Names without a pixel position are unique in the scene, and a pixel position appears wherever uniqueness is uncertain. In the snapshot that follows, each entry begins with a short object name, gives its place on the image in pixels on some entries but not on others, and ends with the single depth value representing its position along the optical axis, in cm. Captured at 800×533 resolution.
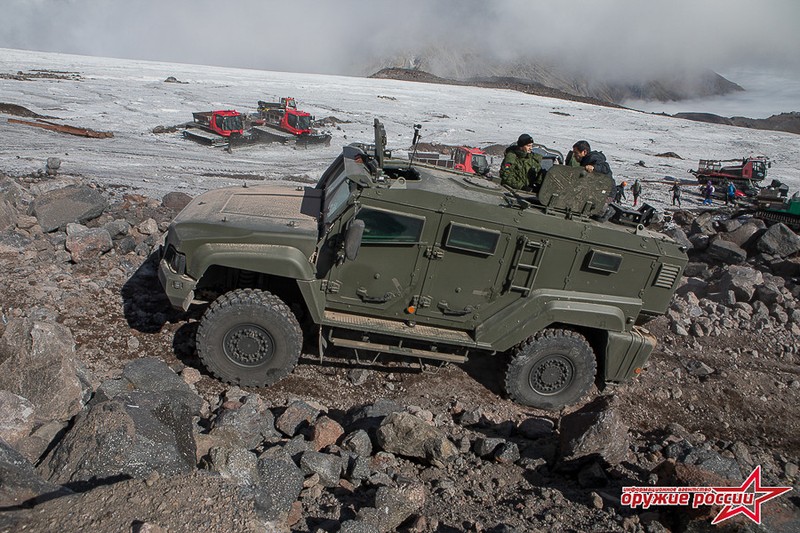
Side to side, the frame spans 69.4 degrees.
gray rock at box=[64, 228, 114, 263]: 757
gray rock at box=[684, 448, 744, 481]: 463
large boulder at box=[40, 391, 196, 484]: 363
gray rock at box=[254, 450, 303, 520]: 372
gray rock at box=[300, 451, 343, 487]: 433
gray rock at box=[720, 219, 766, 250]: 1216
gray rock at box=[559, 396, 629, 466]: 487
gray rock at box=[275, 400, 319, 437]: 511
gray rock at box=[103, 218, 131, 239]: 820
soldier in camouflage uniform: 707
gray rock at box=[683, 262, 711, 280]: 1051
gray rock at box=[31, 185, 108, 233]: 831
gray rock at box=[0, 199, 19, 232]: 791
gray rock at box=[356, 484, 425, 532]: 378
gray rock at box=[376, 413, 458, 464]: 474
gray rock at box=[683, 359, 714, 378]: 736
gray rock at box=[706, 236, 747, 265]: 1115
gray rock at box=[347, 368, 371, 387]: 625
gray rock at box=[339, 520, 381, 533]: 353
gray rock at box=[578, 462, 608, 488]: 485
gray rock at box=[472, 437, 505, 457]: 509
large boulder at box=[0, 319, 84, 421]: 457
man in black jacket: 694
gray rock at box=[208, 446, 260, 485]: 391
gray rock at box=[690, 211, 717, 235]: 1350
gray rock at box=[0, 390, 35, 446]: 403
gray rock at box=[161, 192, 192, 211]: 1011
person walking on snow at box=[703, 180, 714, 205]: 2025
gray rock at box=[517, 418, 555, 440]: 575
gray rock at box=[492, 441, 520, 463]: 502
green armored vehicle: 551
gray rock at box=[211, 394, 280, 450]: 476
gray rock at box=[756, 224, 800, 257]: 1124
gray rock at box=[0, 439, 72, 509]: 312
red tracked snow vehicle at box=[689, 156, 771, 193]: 2266
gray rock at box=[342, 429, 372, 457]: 480
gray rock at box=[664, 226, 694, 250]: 1198
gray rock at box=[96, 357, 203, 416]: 500
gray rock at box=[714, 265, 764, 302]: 915
